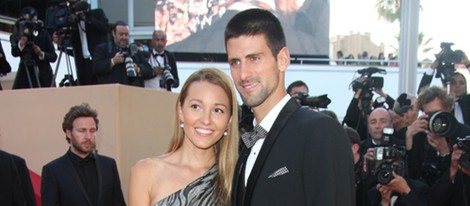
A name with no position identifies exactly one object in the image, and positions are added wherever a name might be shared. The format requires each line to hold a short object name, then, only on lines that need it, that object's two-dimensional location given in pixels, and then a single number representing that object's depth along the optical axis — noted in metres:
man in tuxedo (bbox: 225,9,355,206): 1.96
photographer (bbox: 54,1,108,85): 7.15
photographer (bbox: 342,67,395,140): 6.00
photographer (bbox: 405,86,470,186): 4.48
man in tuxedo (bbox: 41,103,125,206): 4.53
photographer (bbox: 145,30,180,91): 7.04
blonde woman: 2.66
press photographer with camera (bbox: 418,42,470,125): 6.00
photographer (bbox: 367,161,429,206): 4.02
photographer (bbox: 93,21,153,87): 6.45
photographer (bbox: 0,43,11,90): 7.32
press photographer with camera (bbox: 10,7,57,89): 7.11
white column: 7.79
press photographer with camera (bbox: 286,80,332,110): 4.77
